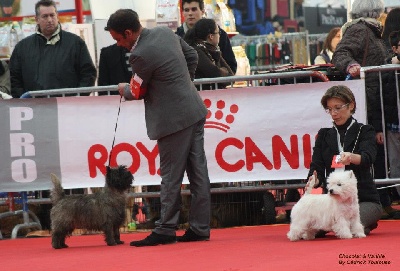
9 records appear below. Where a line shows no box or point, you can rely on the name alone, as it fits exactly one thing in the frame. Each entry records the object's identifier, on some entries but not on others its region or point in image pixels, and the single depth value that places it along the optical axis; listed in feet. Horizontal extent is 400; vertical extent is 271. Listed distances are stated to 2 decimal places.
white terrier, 39.33
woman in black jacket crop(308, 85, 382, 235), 41.96
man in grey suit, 41.96
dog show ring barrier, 51.92
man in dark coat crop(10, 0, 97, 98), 56.98
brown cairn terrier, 44.24
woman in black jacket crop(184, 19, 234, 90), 53.43
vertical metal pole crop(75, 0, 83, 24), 72.29
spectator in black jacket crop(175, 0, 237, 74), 57.92
